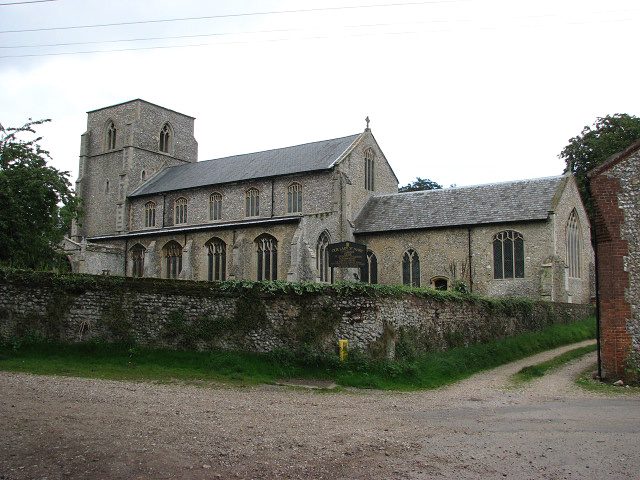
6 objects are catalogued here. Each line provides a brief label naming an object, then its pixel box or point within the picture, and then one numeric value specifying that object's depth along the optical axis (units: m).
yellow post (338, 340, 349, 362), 16.86
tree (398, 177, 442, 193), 75.06
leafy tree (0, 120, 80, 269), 25.33
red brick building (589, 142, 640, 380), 16.08
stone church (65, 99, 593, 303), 32.88
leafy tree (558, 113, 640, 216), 45.38
